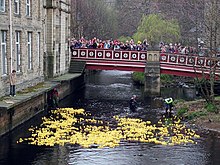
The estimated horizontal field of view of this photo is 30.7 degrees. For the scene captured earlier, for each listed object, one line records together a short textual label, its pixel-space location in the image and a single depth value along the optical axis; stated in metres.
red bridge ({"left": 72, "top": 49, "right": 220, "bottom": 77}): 39.12
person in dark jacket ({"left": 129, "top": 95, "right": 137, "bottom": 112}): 30.15
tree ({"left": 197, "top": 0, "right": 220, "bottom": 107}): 27.74
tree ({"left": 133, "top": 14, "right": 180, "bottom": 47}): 52.56
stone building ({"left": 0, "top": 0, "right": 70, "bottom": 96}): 24.59
